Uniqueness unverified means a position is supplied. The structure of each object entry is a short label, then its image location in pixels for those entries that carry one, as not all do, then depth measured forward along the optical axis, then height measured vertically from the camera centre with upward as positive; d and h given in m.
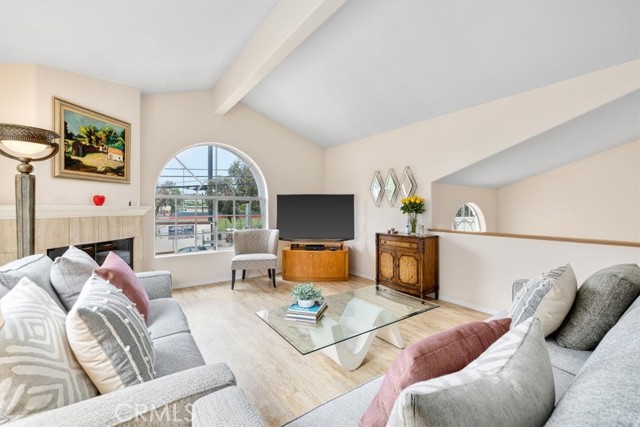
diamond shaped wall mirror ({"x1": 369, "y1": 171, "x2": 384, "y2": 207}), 4.62 +0.41
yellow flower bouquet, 3.89 +0.09
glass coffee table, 1.98 -0.80
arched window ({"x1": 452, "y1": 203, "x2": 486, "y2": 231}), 4.89 -0.08
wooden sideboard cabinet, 3.70 -0.64
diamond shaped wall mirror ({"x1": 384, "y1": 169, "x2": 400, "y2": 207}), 4.38 +0.39
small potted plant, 2.35 -0.65
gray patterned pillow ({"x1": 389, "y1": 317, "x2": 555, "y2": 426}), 0.52 -0.35
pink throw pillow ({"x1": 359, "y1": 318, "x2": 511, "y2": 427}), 0.79 -0.40
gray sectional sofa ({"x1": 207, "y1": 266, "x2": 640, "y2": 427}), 0.50 -0.34
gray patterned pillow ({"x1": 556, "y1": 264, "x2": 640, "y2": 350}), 1.39 -0.44
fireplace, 3.06 -0.42
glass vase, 3.98 -0.11
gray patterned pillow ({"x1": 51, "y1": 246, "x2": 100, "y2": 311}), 1.59 -0.35
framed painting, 3.19 +0.79
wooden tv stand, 4.77 -0.82
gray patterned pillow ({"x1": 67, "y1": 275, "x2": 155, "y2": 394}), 0.98 -0.45
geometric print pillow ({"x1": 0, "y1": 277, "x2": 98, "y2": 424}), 0.80 -0.43
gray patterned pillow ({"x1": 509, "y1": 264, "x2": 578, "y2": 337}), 1.47 -0.44
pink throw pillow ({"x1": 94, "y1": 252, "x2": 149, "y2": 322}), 1.71 -0.40
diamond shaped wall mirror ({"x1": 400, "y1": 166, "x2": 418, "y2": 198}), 4.13 +0.41
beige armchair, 4.32 -0.58
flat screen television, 4.97 -0.04
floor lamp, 1.81 +0.20
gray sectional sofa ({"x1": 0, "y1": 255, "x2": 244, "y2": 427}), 0.79 -0.55
